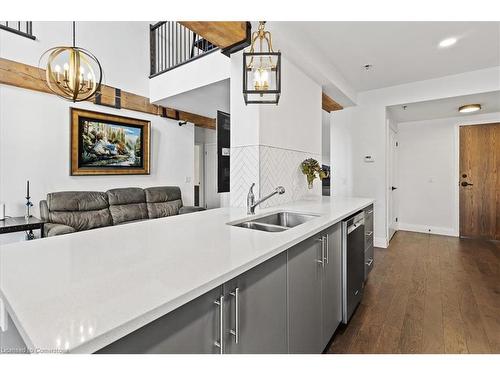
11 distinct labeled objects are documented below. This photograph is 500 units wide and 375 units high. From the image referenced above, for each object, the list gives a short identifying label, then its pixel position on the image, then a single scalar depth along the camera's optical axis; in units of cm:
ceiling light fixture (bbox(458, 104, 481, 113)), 418
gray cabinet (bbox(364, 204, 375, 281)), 261
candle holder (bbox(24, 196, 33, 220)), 346
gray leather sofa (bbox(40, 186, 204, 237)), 367
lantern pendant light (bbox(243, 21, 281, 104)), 193
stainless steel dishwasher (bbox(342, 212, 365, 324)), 199
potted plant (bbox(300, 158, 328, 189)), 298
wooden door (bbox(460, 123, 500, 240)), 464
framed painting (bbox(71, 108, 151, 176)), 407
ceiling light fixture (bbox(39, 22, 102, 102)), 231
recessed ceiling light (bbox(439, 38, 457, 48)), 276
